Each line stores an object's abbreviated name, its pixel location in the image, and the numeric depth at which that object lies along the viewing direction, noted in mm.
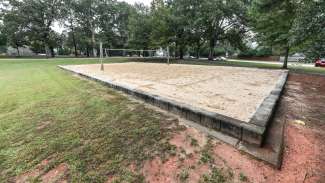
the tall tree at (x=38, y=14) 23578
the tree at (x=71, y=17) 26453
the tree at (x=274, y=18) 8797
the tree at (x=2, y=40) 23912
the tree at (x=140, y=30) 18239
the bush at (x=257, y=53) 31438
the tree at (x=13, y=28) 23359
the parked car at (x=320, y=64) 18750
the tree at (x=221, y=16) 14816
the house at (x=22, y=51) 37194
